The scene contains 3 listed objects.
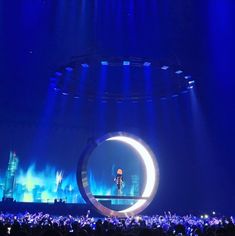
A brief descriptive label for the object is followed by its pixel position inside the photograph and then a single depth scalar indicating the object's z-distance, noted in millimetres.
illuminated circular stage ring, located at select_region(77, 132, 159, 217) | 16094
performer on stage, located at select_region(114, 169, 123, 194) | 19031
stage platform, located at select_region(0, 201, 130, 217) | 19016
